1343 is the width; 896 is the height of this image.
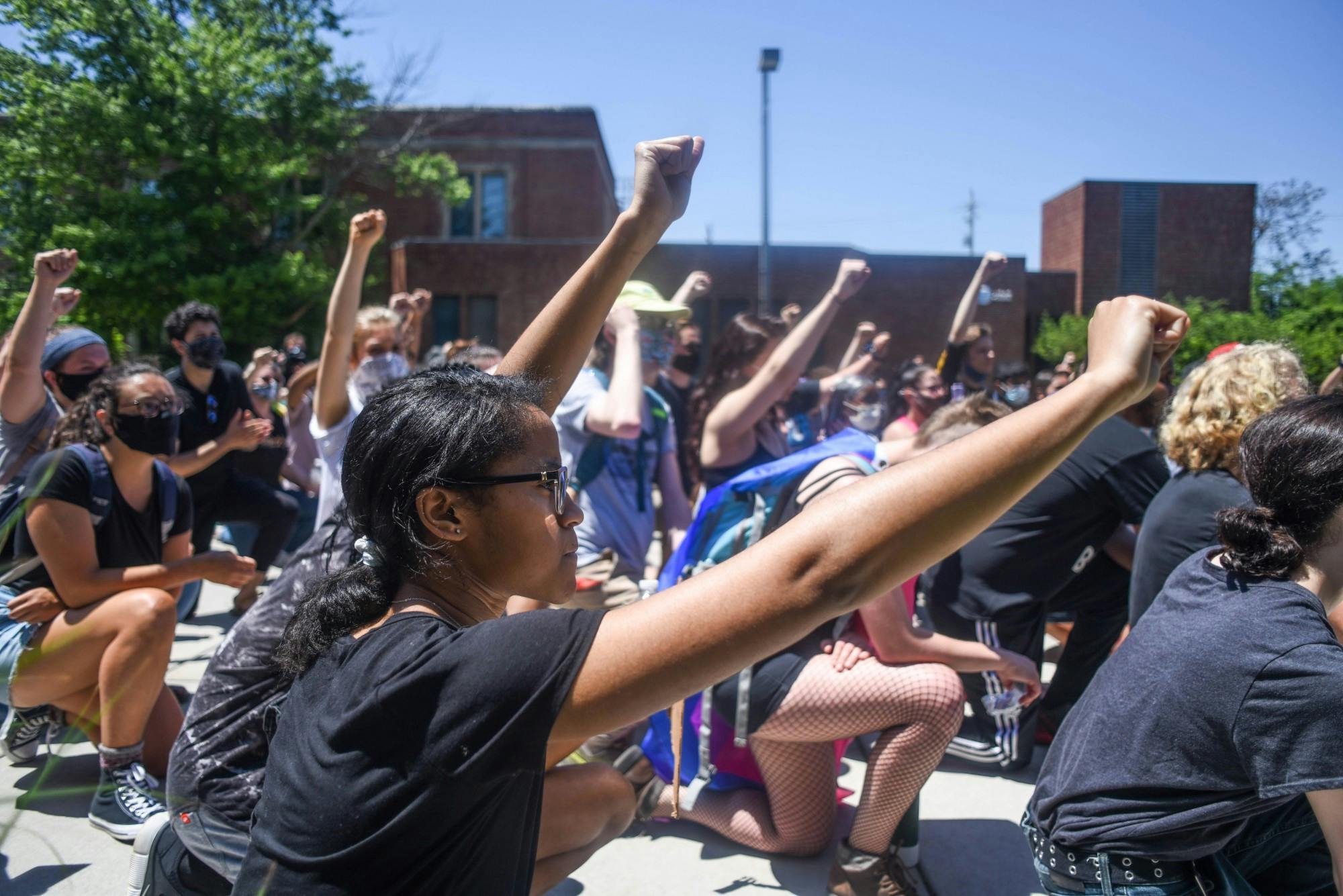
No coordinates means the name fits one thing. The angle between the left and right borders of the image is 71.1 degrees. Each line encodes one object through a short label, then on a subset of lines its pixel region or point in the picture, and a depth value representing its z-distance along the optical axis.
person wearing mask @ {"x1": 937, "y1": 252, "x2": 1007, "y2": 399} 6.05
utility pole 53.16
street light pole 14.09
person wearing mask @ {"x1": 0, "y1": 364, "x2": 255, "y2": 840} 3.13
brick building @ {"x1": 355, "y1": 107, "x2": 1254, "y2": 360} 23.95
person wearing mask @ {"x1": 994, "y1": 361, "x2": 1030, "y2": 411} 7.65
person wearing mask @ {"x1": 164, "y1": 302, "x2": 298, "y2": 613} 5.17
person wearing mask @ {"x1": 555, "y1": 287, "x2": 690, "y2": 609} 3.46
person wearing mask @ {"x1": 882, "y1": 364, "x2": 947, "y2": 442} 6.05
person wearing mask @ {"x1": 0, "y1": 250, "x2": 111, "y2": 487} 3.40
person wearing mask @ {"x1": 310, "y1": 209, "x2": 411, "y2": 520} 2.78
